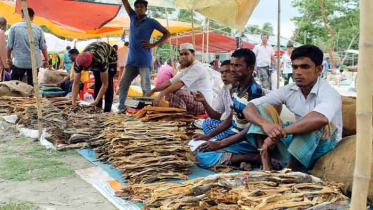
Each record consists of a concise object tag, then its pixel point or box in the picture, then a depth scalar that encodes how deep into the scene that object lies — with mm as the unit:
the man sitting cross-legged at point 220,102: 3867
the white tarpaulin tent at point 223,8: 6086
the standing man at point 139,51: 5941
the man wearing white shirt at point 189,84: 4863
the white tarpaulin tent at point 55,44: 19114
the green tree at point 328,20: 18703
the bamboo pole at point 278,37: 5421
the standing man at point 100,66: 5156
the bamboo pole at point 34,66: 4351
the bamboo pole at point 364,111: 1355
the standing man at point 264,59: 9320
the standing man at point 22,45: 6840
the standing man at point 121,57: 11680
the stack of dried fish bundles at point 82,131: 4039
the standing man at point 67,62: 11297
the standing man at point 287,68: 11393
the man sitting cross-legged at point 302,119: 2549
